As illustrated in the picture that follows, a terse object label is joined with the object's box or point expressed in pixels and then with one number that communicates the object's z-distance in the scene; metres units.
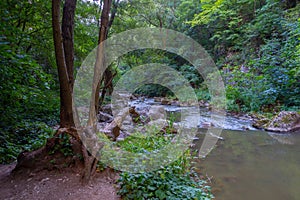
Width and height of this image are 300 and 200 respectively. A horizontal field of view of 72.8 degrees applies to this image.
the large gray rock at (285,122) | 5.72
